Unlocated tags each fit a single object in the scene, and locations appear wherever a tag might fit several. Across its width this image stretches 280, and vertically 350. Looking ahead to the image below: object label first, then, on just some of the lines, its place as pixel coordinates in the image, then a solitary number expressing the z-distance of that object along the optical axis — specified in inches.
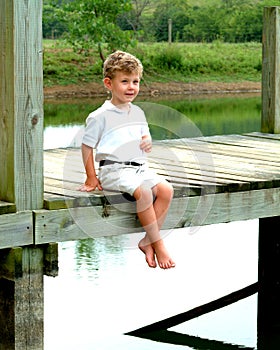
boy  197.6
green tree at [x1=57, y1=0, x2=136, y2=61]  1011.3
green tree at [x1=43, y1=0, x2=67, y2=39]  1240.2
